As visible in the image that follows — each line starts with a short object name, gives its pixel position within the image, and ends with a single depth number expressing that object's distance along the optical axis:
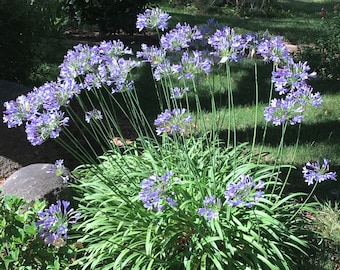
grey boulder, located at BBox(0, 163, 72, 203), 3.80
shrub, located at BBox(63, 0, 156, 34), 9.61
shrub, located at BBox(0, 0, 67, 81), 6.34
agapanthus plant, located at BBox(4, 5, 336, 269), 2.72
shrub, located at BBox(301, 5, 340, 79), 7.94
